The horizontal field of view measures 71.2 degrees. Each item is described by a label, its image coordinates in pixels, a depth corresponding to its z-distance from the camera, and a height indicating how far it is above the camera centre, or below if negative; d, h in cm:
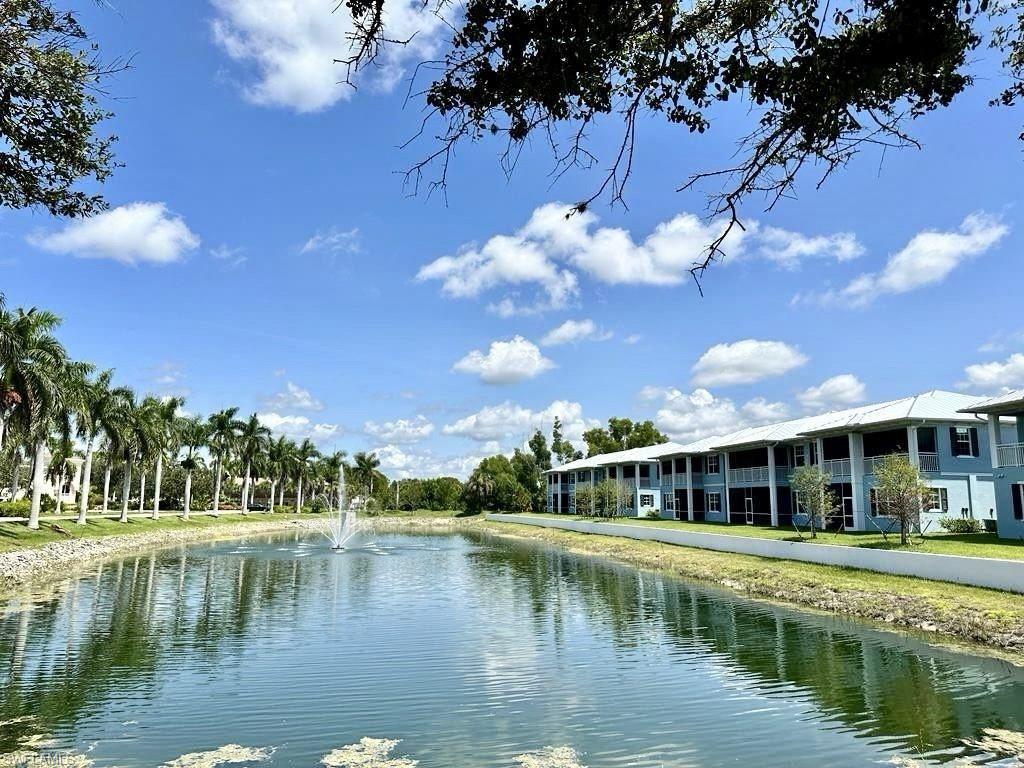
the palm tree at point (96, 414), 5050 +515
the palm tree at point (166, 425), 6263 +558
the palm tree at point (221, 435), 7938 +577
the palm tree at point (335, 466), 11256 +343
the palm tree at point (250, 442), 8369 +532
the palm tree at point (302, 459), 10575 +414
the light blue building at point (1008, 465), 2983 +109
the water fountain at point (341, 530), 5438 -397
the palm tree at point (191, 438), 7050 +509
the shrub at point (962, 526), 3428 -168
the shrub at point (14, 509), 5040 -167
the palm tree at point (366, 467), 11200 +322
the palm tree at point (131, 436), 5362 +387
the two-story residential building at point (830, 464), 3706 +167
